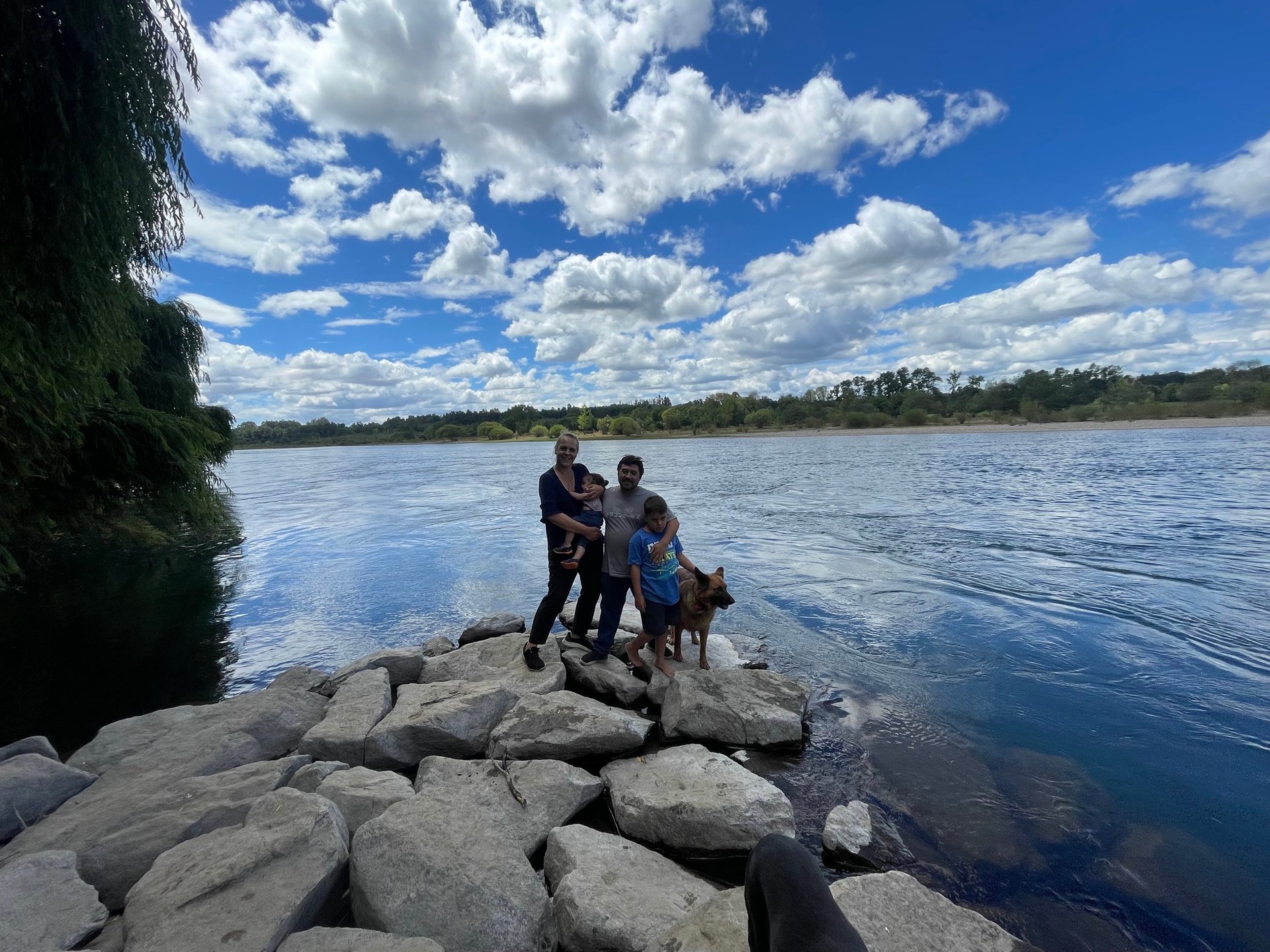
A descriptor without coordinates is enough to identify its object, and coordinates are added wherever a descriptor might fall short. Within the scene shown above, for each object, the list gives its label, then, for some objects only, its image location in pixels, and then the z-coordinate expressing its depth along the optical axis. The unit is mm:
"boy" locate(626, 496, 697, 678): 6297
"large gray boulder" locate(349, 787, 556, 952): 3203
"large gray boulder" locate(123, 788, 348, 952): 2822
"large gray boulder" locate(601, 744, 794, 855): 4203
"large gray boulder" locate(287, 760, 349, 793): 4582
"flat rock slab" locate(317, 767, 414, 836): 4215
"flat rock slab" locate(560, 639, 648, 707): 6648
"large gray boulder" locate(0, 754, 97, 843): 4289
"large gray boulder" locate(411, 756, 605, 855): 4004
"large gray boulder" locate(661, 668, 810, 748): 5777
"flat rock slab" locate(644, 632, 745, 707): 6574
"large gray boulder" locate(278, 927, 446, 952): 2775
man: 6379
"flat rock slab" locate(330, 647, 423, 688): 7477
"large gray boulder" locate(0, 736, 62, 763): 5271
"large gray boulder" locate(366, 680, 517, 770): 5398
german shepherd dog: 6590
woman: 6434
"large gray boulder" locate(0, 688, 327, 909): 3885
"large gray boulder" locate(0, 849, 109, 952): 2961
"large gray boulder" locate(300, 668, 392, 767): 5371
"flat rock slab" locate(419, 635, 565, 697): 6457
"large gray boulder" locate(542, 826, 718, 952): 3186
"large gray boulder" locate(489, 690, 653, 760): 5273
